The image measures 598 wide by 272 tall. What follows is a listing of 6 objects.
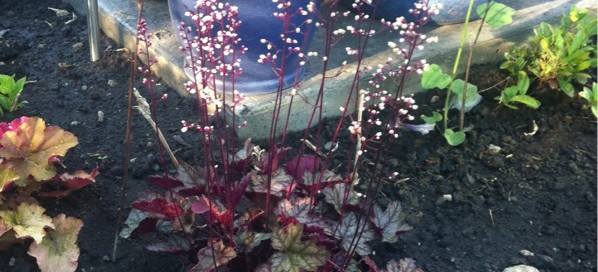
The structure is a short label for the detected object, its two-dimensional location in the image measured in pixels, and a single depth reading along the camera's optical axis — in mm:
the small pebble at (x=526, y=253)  2293
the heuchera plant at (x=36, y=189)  1958
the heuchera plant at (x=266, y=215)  1732
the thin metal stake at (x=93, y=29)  2951
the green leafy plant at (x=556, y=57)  2822
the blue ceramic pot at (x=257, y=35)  2461
